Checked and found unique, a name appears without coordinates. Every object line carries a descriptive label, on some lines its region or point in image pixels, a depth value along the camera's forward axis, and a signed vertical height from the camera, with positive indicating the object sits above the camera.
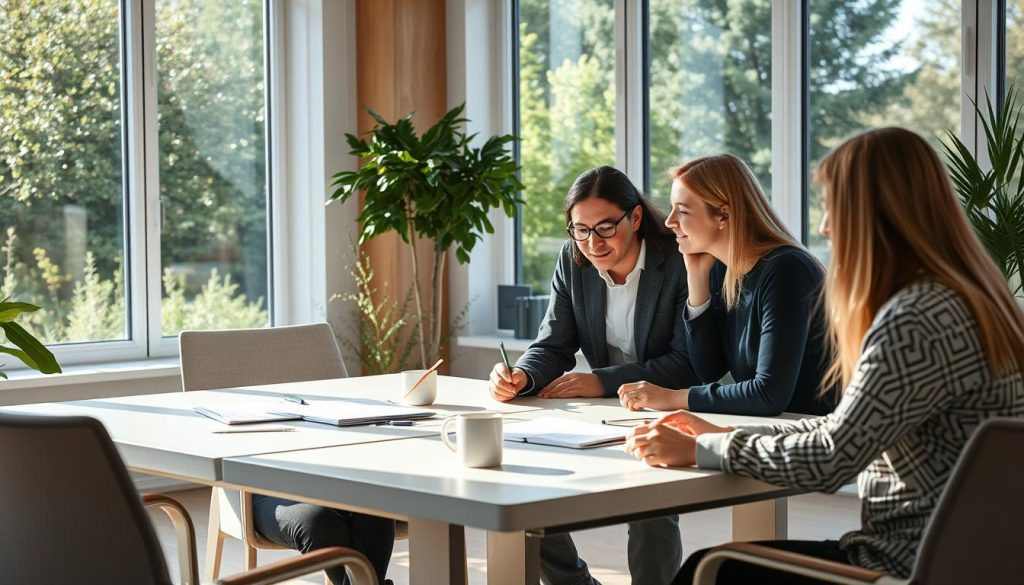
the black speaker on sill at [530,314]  5.57 -0.28
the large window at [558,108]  5.64 +0.66
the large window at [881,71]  4.59 +0.67
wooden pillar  5.57 +0.81
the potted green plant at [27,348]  3.37 -0.25
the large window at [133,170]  4.93 +0.36
